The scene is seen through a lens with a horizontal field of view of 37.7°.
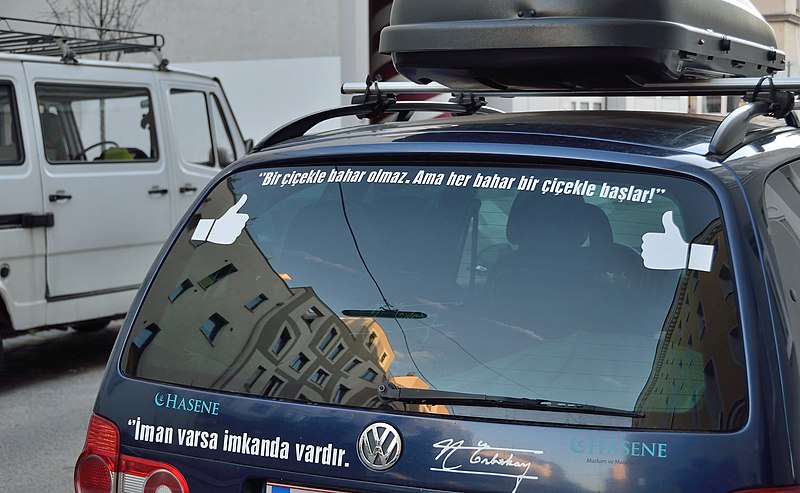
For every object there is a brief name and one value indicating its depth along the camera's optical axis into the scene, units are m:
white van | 7.98
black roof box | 2.97
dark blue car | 2.23
